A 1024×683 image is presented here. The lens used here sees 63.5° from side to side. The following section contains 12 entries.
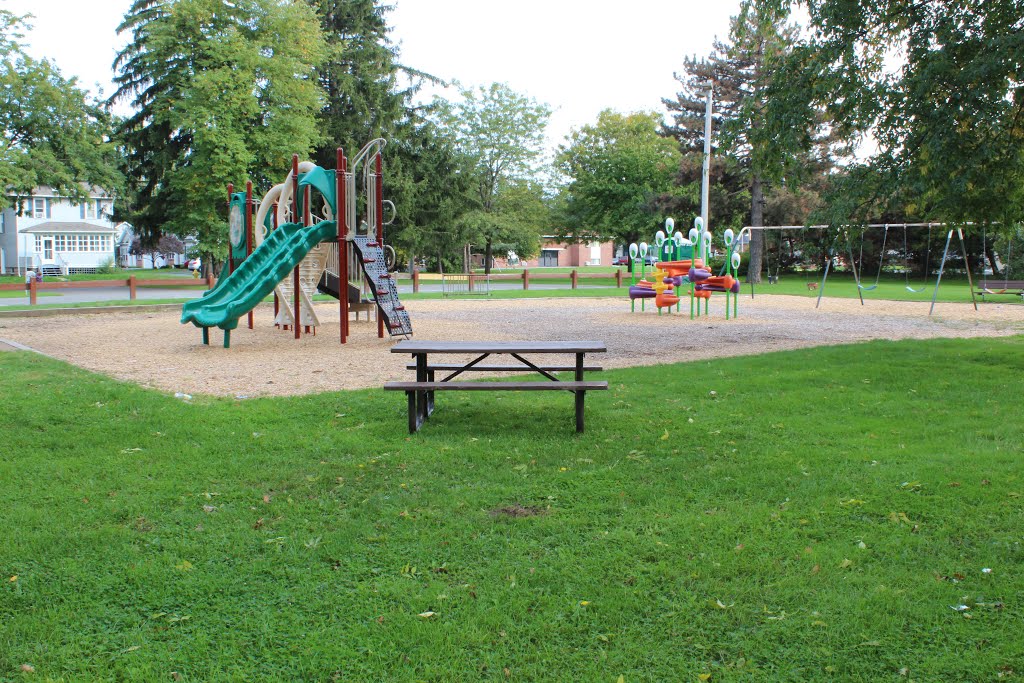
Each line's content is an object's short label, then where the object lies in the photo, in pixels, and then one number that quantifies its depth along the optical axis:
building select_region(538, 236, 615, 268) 106.69
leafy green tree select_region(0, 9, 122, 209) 36.69
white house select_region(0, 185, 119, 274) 60.88
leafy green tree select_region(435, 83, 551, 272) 54.19
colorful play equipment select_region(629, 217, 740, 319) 19.34
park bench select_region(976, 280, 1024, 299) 25.73
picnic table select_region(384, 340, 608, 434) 6.59
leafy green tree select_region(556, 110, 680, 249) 46.80
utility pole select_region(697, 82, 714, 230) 32.56
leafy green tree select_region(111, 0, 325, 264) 35.50
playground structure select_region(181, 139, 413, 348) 13.00
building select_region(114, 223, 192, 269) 79.88
